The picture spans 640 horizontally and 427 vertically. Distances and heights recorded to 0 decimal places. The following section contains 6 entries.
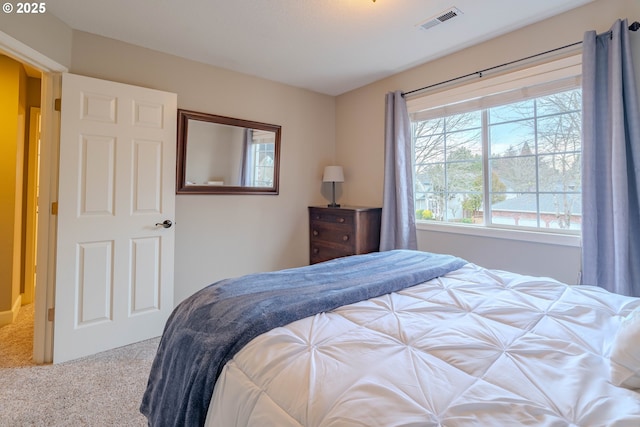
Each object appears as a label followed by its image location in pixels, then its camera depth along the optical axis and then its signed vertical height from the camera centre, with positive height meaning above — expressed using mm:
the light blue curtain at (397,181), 2996 +393
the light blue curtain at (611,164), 1806 +362
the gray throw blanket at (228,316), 941 -341
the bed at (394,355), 654 -379
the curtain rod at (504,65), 1856 +1248
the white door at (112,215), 2211 +19
